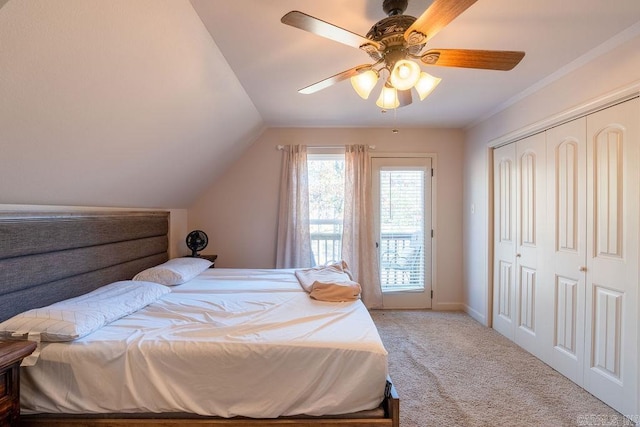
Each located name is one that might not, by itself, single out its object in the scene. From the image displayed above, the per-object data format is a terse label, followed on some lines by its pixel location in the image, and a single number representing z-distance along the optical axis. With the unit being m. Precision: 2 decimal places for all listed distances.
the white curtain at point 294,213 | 3.68
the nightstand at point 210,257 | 3.61
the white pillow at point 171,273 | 2.51
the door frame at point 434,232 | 3.88
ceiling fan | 1.28
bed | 1.42
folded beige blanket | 2.17
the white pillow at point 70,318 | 1.41
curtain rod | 3.78
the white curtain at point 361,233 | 3.69
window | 3.86
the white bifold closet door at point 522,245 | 2.61
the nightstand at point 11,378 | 1.20
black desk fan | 3.50
